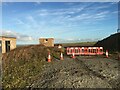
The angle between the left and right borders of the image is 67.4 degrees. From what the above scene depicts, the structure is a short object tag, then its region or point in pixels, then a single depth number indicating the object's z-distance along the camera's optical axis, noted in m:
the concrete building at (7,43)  10.10
